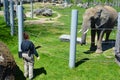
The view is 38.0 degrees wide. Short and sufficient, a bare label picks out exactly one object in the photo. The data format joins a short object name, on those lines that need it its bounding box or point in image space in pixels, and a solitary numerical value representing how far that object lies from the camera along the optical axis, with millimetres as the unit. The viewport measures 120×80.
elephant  7265
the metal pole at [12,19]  9562
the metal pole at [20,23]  6641
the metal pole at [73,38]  6100
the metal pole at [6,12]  11839
